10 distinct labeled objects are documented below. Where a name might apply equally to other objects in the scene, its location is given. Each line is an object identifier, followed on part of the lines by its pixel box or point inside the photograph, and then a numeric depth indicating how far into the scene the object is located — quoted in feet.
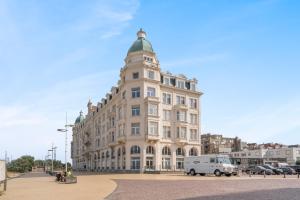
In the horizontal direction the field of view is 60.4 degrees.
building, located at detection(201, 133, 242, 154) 309.82
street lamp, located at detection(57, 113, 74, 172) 111.05
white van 101.92
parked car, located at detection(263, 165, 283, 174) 130.95
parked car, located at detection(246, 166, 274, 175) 128.49
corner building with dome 146.03
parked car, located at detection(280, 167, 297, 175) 134.19
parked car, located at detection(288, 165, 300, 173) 140.45
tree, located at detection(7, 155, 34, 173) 319.79
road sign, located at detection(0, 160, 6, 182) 52.38
